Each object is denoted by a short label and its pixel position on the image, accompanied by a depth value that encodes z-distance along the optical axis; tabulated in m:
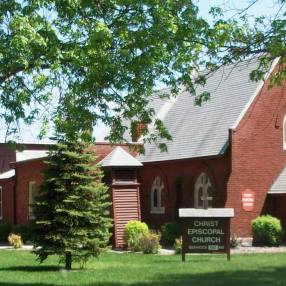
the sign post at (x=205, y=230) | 21.61
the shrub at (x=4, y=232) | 37.91
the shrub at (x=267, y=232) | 28.19
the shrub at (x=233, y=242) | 27.88
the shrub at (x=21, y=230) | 34.62
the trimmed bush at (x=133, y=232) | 28.48
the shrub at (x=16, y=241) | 31.03
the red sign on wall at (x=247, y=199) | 29.91
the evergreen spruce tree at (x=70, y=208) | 19.77
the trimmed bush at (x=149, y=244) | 26.27
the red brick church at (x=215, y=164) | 29.78
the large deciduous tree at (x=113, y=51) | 12.52
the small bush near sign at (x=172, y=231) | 29.94
